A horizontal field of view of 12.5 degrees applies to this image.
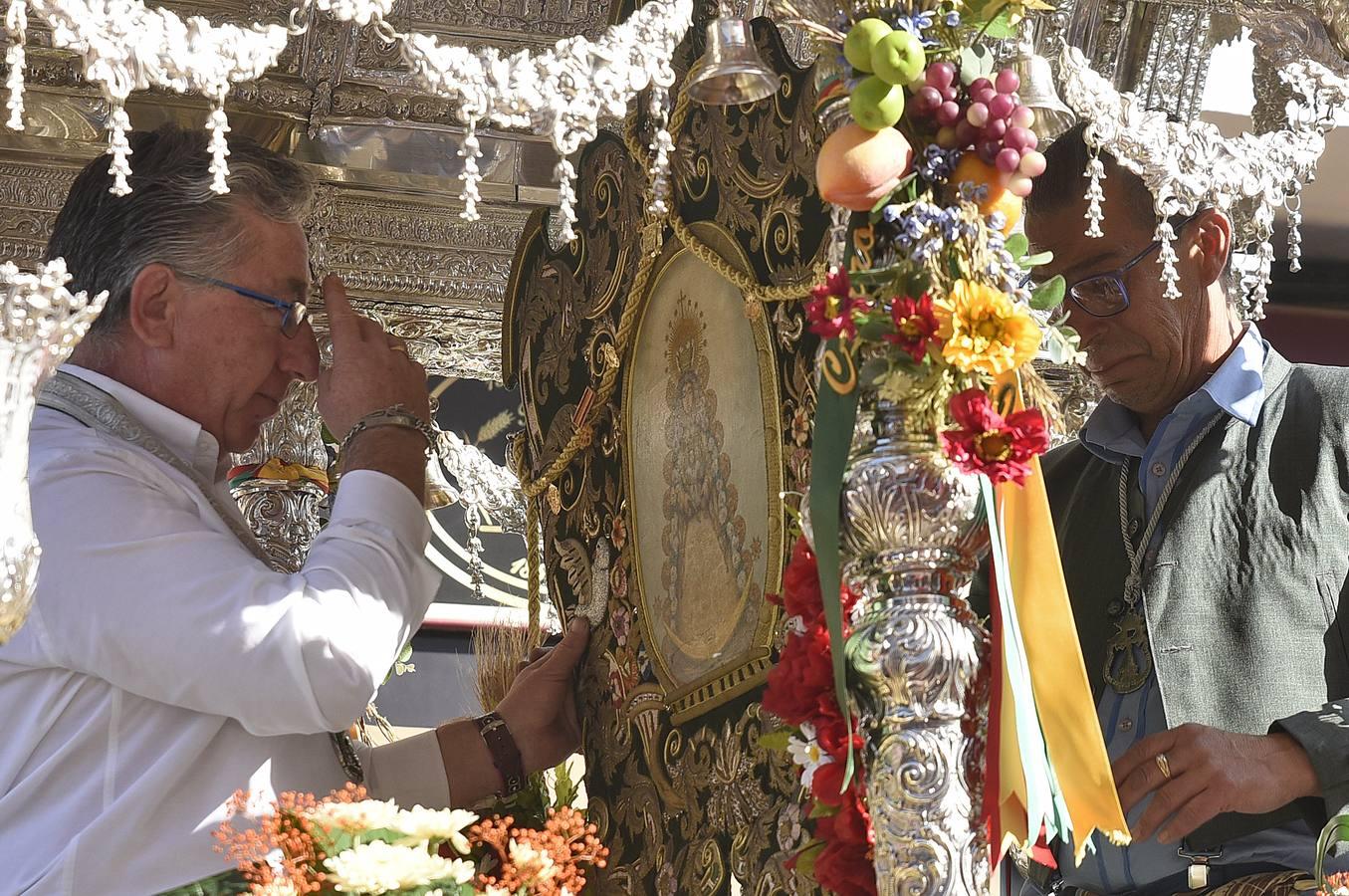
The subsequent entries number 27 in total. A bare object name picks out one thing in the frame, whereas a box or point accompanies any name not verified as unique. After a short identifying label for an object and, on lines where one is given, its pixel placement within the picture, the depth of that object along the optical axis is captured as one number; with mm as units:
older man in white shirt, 4140
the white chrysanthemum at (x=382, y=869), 3917
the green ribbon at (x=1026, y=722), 3898
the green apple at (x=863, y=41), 3935
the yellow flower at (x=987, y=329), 3893
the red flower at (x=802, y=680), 3967
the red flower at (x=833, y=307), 3932
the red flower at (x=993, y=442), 3891
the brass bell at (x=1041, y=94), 3981
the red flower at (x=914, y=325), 3904
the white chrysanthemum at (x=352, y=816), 3963
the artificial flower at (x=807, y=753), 3975
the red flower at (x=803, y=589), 4000
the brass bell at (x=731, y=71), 4034
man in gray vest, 4098
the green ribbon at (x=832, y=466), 3920
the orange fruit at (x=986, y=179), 3947
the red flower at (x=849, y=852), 3956
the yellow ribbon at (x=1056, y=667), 3945
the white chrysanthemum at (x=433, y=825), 3970
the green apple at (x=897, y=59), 3922
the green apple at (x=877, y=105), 3924
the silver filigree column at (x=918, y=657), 3886
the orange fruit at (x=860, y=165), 3918
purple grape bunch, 3936
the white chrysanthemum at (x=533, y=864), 3992
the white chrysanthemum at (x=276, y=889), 3919
